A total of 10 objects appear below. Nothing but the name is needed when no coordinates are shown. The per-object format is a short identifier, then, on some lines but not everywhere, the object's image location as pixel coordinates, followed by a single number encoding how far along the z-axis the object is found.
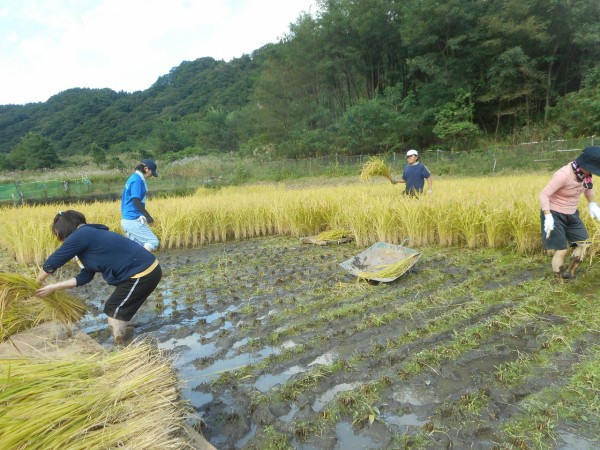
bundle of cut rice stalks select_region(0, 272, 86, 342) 2.67
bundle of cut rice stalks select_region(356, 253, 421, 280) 3.98
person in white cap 6.23
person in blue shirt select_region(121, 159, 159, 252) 4.36
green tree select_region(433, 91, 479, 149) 21.06
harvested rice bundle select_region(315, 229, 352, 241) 6.38
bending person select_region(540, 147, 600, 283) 3.51
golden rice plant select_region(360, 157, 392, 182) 7.34
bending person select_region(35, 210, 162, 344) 2.68
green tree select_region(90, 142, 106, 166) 33.80
